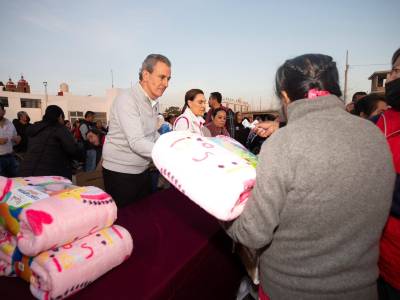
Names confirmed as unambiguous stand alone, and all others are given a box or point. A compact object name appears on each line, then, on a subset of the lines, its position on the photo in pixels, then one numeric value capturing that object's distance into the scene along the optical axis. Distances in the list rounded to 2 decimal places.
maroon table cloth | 1.05
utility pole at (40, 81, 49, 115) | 31.50
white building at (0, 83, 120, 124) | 28.42
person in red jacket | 1.09
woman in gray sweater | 0.82
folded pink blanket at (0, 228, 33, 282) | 1.02
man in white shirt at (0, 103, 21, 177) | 4.44
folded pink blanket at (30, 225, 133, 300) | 0.90
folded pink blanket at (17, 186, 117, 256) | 0.92
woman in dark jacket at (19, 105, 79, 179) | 2.71
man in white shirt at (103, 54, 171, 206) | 2.09
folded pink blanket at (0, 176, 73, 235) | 1.02
